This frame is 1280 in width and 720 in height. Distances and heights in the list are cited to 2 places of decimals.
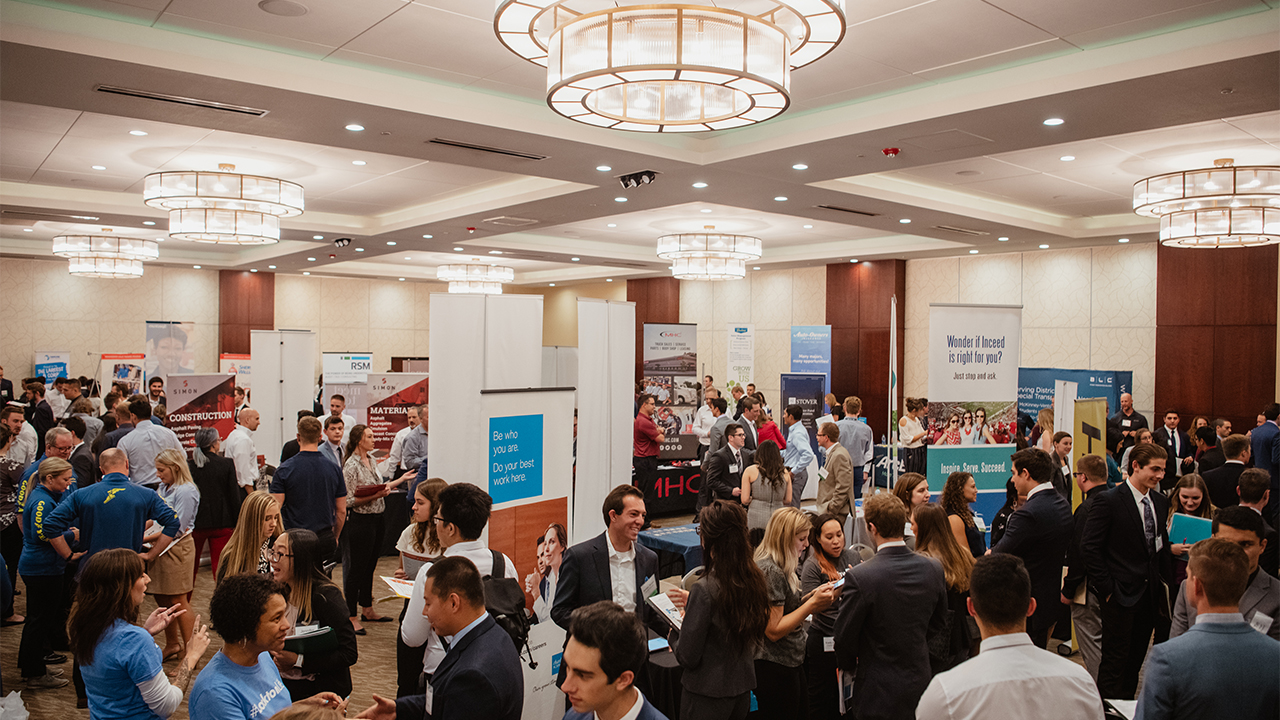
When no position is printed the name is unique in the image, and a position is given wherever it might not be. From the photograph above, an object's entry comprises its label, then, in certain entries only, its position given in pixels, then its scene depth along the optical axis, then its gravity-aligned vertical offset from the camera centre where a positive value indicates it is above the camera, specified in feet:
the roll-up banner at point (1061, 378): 38.45 -1.59
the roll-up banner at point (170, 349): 53.88 -0.32
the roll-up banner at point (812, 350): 48.37 -0.01
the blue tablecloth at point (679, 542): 18.93 -4.63
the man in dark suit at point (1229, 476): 20.83 -3.17
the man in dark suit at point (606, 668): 6.79 -2.69
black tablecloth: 32.78 -5.91
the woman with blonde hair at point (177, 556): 16.87 -4.42
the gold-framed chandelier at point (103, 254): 40.09 +4.49
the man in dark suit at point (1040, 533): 14.19 -3.18
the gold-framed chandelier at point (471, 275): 51.88 +4.60
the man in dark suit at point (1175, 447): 30.17 -3.91
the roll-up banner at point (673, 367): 47.42 -1.09
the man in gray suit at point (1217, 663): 7.51 -2.91
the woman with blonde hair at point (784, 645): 11.18 -4.13
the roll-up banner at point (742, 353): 50.96 -0.24
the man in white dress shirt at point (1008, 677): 7.31 -2.97
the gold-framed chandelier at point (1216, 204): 22.43 +4.29
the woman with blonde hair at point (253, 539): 13.26 -3.19
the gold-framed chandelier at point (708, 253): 38.19 +4.52
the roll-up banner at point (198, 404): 30.07 -2.26
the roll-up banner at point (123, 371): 48.96 -1.65
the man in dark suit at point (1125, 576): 14.44 -3.99
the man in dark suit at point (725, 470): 22.91 -3.46
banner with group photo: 21.57 -0.62
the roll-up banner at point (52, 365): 50.85 -1.38
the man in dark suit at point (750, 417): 26.32 -2.51
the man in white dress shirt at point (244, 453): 24.45 -3.27
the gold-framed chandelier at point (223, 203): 25.36 +4.59
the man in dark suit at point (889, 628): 10.57 -3.64
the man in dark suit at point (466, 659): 7.88 -3.10
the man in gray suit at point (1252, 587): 10.73 -3.12
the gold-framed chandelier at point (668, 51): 10.02 +3.81
